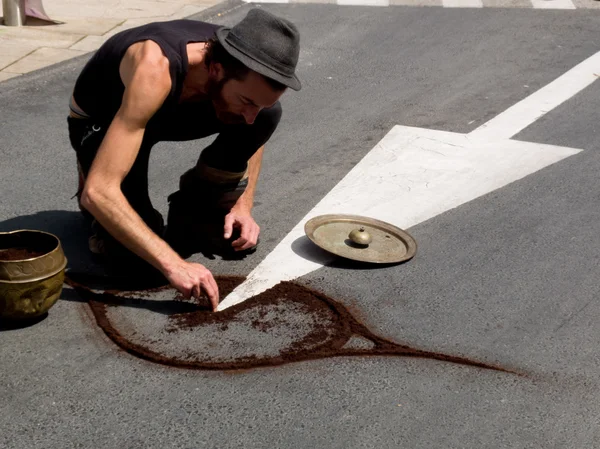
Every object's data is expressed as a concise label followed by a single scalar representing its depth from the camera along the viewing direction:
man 3.79
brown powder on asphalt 3.79
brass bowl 3.71
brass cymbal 4.71
